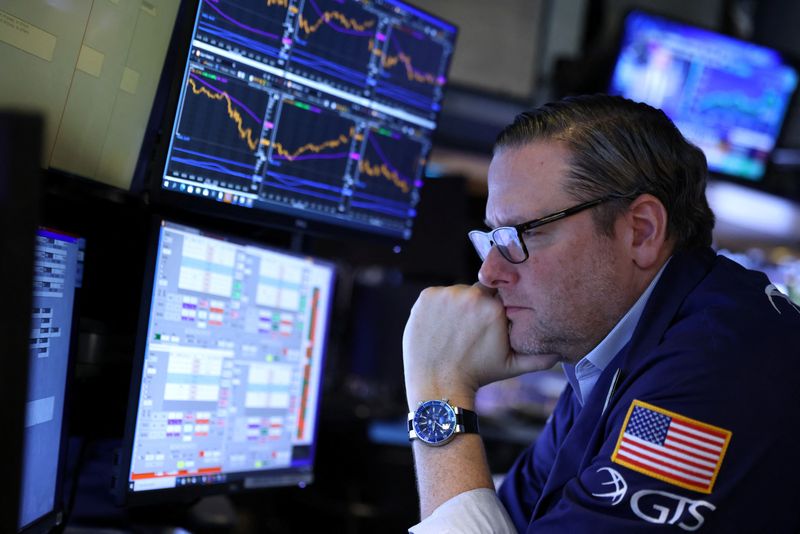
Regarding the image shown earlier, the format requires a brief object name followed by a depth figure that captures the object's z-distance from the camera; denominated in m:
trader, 0.98
